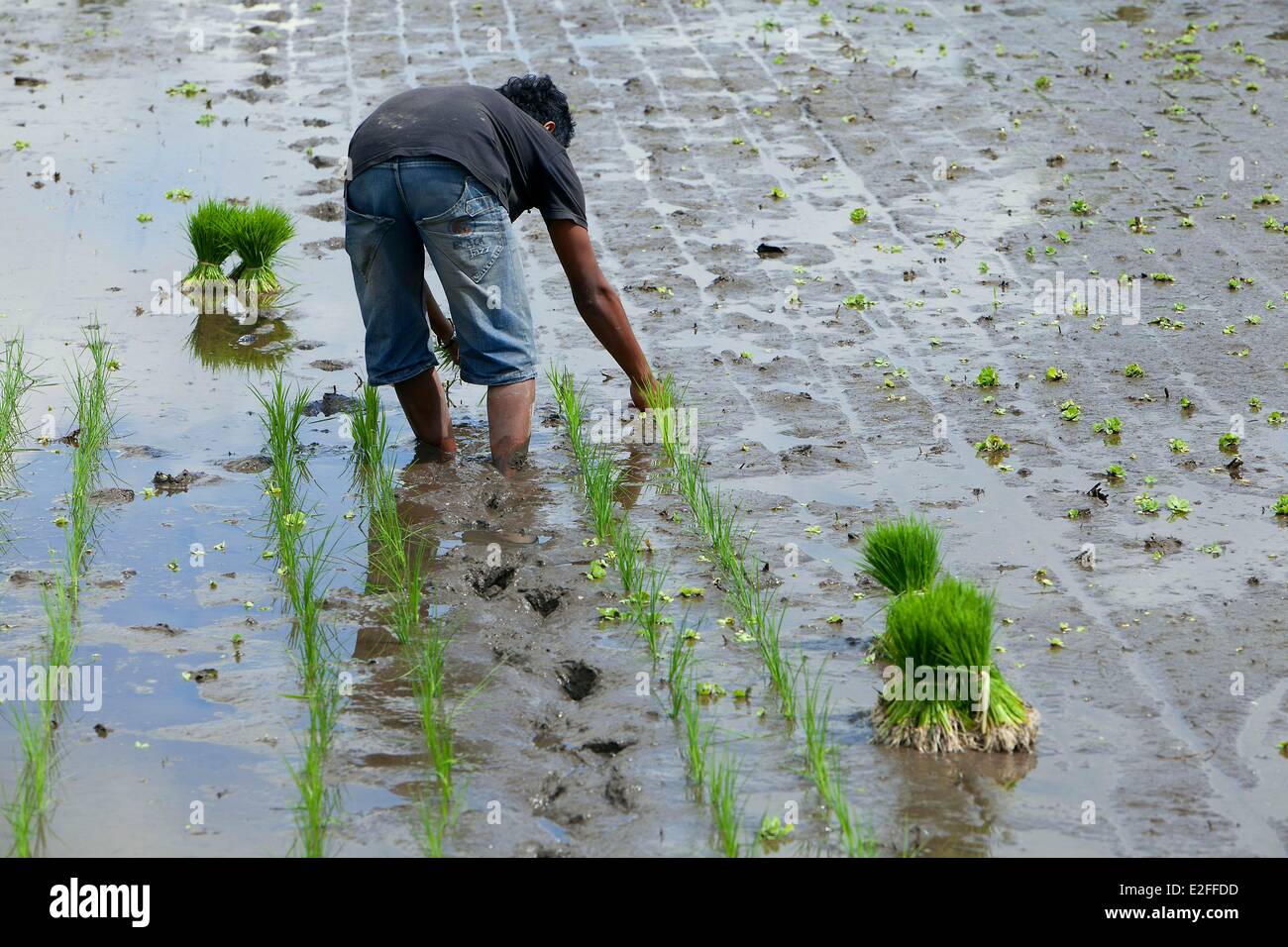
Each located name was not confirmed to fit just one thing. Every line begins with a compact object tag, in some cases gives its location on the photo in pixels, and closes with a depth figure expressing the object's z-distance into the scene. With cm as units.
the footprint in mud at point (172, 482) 1070
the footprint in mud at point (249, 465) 1108
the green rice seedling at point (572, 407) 1072
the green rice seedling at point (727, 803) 656
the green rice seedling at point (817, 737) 694
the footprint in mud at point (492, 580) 929
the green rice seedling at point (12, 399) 1107
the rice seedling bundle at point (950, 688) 737
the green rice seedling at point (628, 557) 906
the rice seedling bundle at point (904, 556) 859
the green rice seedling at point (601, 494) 977
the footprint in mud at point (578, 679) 819
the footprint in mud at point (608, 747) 755
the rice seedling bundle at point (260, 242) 1407
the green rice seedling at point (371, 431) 1082
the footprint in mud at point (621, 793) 706
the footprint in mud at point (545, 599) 909
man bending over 978
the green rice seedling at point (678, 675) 787
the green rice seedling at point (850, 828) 646
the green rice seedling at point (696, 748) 712
